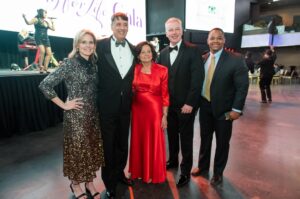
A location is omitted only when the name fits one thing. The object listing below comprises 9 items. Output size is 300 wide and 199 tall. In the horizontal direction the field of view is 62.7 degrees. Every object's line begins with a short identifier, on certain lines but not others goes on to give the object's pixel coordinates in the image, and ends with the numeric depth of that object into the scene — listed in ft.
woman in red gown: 7.02
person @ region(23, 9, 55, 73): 13.35
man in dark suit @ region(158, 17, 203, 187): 7.20
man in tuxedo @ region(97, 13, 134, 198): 6.30
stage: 12.17
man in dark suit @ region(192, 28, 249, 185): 7.10
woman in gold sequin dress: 5.98
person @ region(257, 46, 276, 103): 21.66
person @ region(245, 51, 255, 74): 23.66
